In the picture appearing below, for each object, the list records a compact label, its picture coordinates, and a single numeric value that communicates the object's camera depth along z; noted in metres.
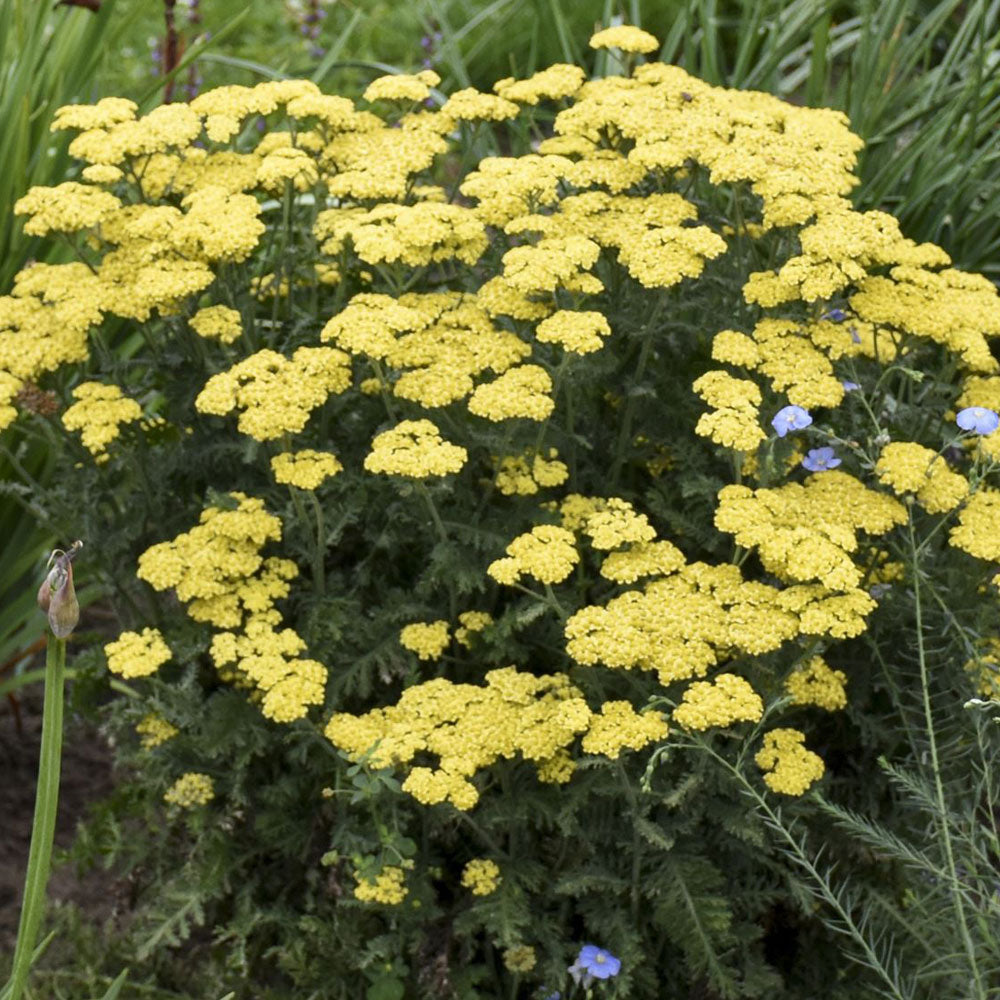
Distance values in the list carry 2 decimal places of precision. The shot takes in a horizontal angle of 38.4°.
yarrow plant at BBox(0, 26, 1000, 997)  2.15
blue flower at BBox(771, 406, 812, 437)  2.24
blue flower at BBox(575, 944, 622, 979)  2.16
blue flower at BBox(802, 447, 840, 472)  2.36
